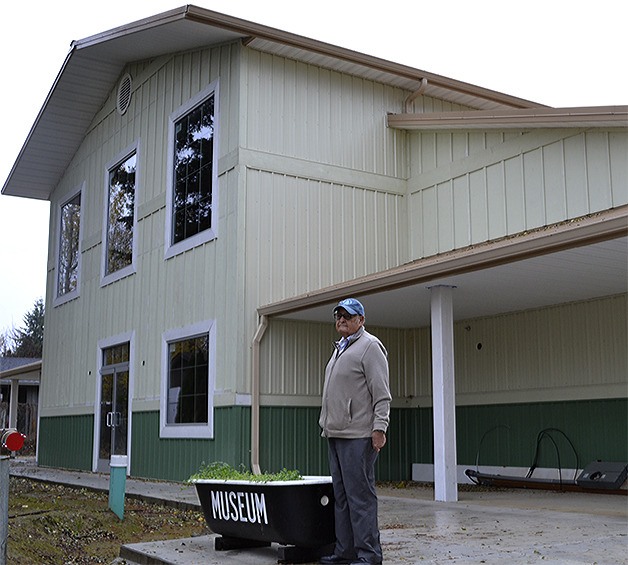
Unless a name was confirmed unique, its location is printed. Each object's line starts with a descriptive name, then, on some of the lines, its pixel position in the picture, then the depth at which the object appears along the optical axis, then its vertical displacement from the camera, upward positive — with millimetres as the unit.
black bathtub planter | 5402 -574
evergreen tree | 61500 +6289
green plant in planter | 5594 -365
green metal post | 8820 -652
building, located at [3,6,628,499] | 10484 +2414
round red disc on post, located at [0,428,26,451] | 5645 -123
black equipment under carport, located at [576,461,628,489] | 10047 -644
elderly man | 5098 -46
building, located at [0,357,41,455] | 26819 +762
